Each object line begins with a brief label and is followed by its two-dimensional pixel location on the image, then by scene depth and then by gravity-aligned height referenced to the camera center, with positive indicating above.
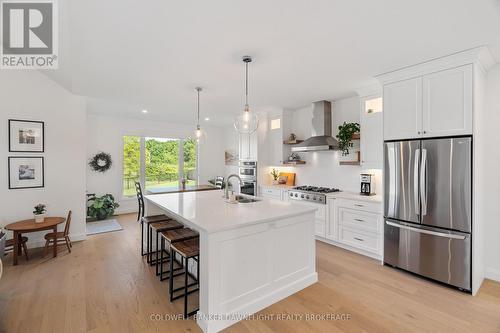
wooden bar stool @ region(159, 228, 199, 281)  2.43 -0.76
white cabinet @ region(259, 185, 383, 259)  3.45 -0.95
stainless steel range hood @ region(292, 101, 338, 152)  4.45 +0.74
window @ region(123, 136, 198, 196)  6.62 +0.11
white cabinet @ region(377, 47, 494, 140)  2.57 +0.84
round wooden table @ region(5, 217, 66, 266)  3.28 -0.88
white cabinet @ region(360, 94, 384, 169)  3.61 +0.53
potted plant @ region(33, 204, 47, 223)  3.55 -0.73
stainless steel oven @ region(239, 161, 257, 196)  5.61 -0.29
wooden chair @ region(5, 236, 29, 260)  3.42 -1.14
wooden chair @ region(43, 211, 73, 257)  3.58 -1.09
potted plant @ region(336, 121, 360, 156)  4.09 +0.55
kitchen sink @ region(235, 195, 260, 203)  3.26 -0.48
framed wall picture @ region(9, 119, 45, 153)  3.64 +0.47
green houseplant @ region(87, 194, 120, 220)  5.69 -1.01
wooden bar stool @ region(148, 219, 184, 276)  2.85 -0.76
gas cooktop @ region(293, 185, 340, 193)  4.32 -0.45
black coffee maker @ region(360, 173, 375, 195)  3.92 -0.31
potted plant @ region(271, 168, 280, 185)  5.75 -0.26
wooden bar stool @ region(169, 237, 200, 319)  2.18 -0.81
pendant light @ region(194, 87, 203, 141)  3.84 +0.56
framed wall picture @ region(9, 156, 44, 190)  3.65 -0.11
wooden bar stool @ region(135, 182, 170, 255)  3.28 -0.76
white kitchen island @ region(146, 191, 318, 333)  2.06 -0.88
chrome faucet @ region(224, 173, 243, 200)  3.29 -0.37
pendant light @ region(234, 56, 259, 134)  2.70 +0.66
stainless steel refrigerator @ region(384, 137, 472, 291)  2.60 -0.51
